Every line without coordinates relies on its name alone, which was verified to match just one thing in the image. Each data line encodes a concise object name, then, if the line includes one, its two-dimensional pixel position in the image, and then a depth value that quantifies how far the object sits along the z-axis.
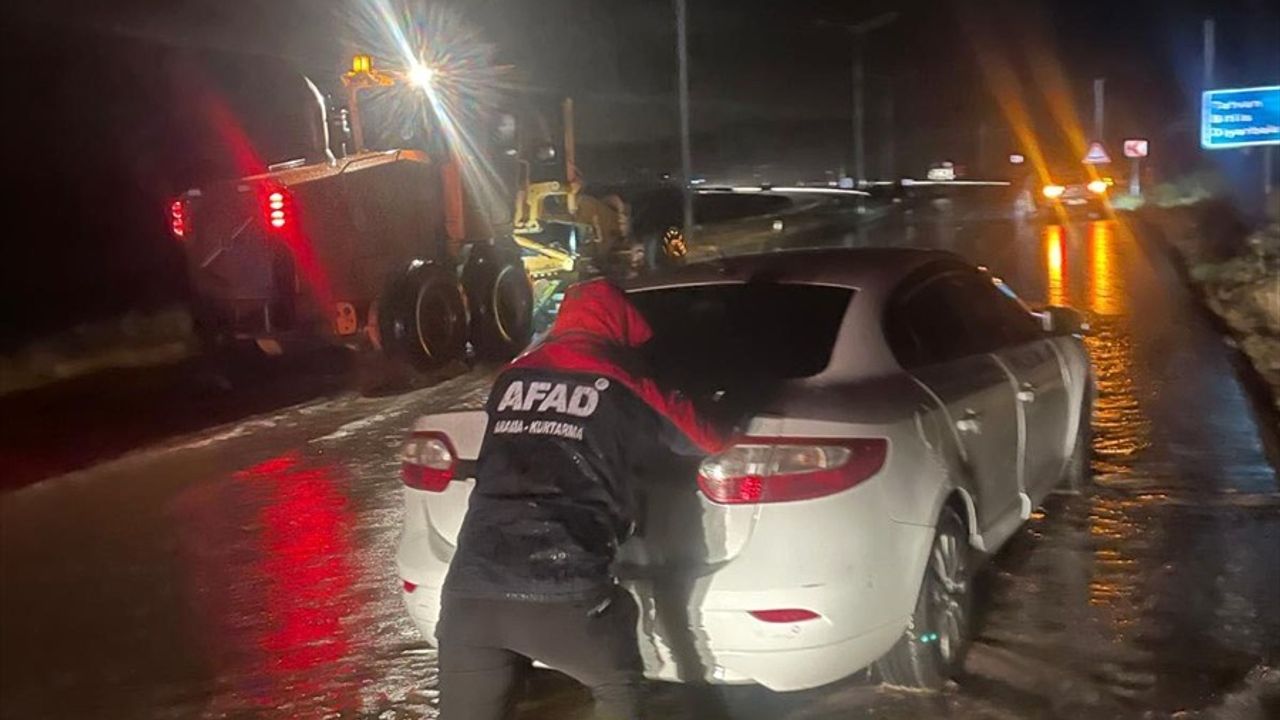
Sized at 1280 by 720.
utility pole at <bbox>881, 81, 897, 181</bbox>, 61.04
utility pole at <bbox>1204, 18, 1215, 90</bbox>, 38.09
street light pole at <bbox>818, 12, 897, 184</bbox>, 45.06
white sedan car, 4.32
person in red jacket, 3.46
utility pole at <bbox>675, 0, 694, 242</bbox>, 24.97
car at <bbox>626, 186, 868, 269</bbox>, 19.62
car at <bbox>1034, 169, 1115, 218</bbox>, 37.38
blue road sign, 30.75
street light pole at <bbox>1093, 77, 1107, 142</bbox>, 55.84
